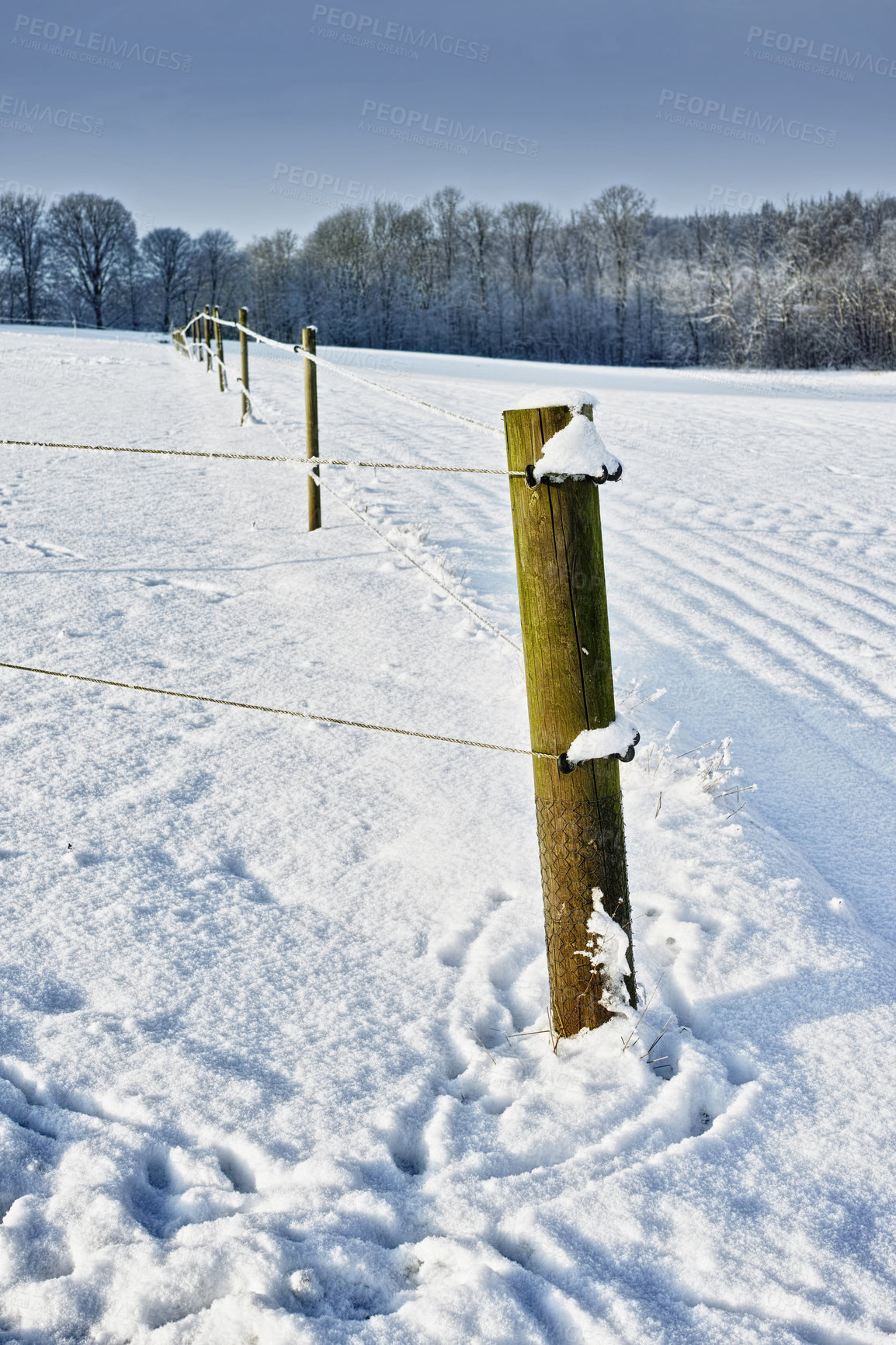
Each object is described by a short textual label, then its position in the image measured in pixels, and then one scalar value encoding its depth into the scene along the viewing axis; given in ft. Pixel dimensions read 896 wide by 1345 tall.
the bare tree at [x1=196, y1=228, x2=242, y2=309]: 196.85
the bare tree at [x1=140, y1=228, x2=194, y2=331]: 192.65
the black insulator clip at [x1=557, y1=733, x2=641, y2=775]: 6.20
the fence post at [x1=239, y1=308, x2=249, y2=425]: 30.96
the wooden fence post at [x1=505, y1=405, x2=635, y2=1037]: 5.95
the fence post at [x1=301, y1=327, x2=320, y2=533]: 18.98
